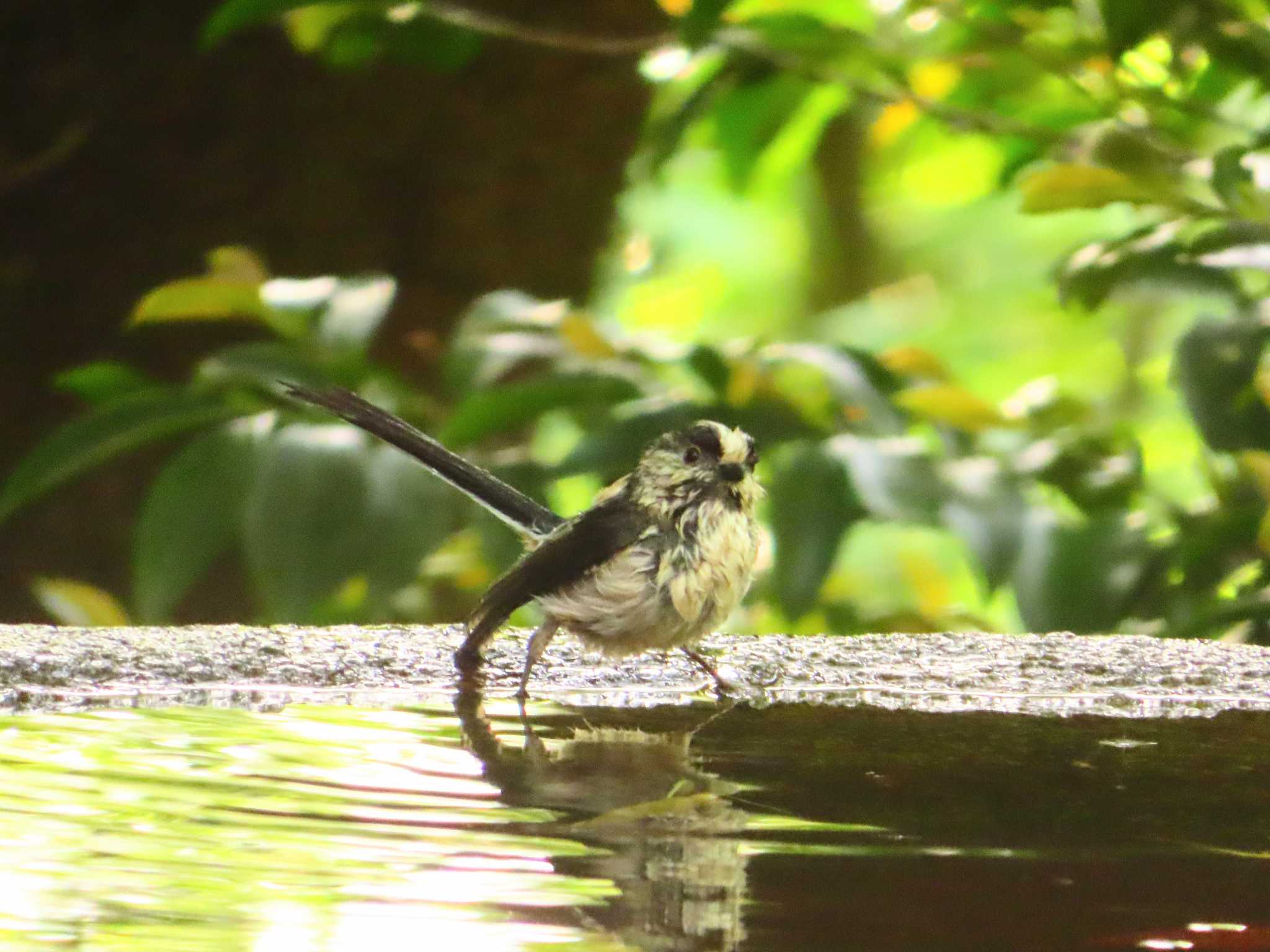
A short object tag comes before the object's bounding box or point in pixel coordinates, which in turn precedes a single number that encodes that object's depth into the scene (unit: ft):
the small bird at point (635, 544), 16.78
